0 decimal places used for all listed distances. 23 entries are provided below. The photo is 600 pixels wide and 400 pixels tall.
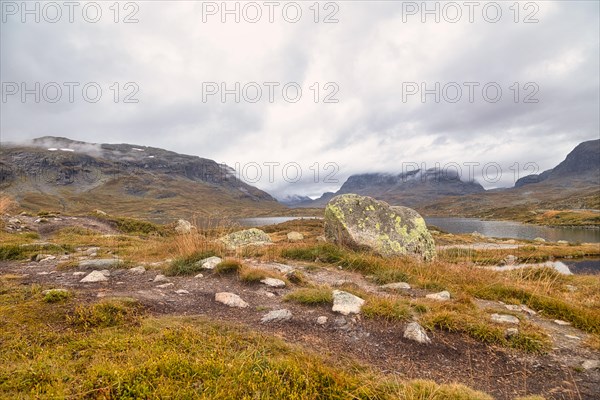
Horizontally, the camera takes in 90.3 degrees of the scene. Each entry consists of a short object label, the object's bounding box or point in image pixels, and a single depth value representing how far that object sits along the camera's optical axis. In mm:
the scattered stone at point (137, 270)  8891
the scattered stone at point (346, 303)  6094
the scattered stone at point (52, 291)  5616
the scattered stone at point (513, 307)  7208
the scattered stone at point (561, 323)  6442
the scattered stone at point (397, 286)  8609
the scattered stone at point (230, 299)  6324
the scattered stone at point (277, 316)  5594
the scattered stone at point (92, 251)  12630
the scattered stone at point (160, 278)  8011
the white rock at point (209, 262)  9094
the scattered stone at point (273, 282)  7906
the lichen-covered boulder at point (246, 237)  21720
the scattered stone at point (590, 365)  4570
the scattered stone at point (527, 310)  7038
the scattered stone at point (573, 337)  5629
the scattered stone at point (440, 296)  7376
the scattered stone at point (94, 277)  7595
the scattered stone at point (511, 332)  5344
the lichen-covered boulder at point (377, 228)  14625
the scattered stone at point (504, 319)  5945
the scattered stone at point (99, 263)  9305
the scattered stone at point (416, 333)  5098
